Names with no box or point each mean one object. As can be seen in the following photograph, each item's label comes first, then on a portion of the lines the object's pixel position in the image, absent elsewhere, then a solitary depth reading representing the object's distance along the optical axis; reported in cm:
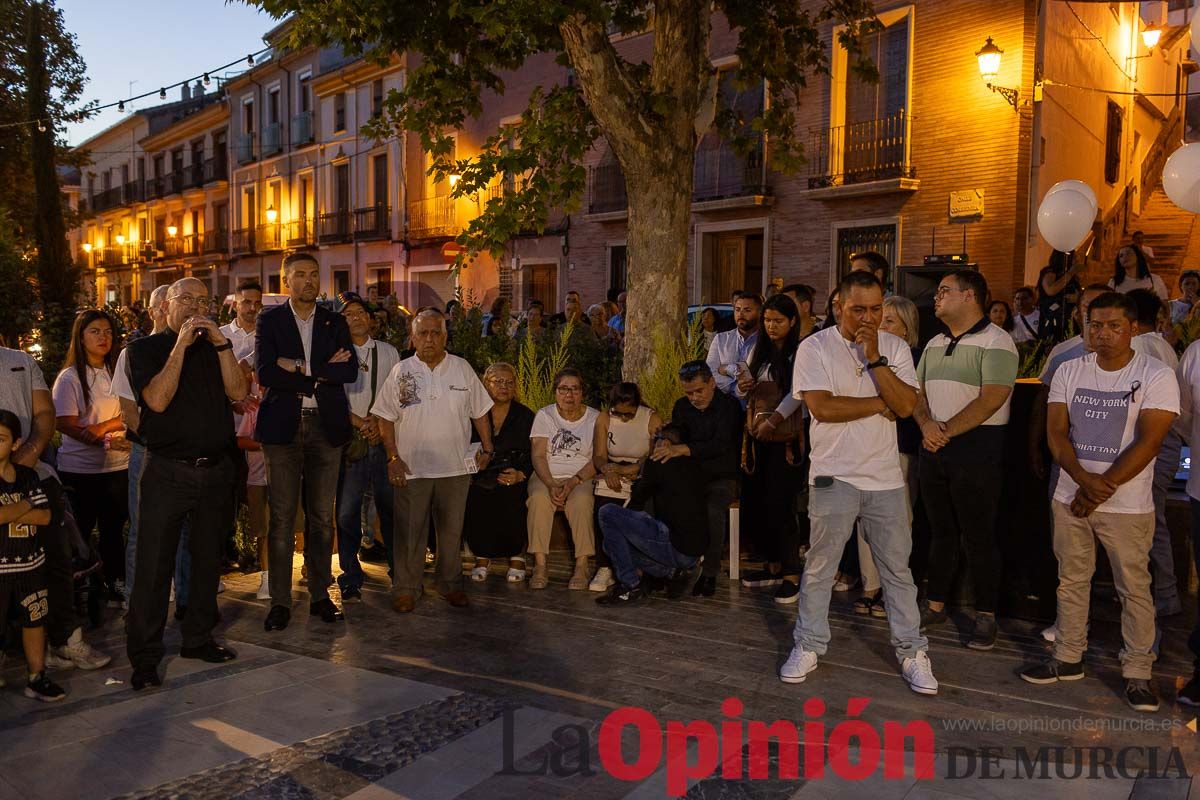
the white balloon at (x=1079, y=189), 1009
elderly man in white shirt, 619
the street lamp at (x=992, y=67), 1370
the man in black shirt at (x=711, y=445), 634
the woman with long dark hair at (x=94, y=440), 609
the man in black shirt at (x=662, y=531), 622
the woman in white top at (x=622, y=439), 669
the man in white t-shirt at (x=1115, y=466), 446
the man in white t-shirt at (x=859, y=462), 470
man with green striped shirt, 511
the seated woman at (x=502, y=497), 680
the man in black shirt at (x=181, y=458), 489
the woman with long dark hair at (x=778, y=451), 616
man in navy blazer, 562
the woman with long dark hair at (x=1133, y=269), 1048
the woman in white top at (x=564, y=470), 669
